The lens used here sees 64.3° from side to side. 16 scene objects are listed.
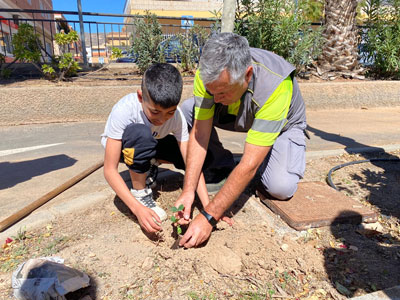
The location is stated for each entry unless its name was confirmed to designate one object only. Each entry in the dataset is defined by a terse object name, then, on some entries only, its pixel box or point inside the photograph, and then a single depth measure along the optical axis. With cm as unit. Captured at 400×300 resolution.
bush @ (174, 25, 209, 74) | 735
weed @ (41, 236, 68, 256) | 189
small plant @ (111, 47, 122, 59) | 649
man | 186
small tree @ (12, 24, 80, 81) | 570
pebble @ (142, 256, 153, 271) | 181
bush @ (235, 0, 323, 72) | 664
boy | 194
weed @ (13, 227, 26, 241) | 201
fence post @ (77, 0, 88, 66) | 752
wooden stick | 209
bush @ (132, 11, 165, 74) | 729
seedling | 193
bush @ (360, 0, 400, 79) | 781
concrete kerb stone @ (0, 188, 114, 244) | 208
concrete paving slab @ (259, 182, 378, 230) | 225
